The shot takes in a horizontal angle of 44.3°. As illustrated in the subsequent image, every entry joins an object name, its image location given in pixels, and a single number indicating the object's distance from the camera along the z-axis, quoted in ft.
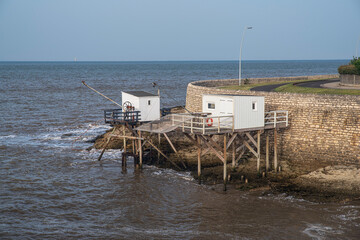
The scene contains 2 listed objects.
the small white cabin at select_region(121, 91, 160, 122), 95.61
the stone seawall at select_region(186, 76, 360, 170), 84.28
